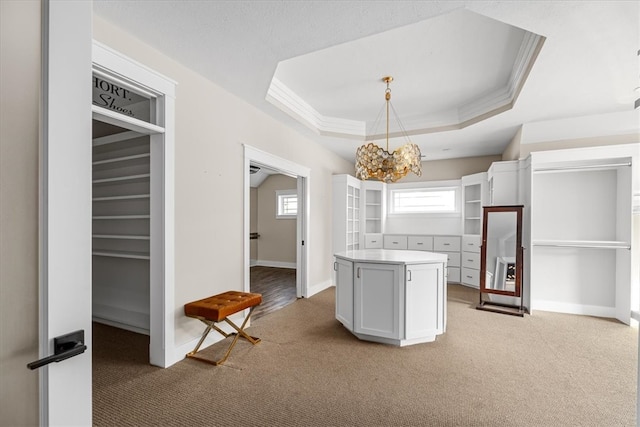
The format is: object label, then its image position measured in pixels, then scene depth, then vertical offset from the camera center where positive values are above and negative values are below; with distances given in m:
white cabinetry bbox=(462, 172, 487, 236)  5.92 +0.18
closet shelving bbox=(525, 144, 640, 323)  3.75 -0.22
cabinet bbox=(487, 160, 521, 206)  4.54 +0.48
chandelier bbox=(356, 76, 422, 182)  3.26 +0.57
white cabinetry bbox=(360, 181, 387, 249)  6.55 +0.06
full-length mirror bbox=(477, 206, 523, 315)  4.28 -0.64
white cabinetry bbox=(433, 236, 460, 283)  6.10 -0.77
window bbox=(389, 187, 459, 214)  6.56 +0.29
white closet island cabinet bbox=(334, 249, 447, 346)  3.00 -0.88
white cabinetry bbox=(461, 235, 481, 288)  5.61 -0.92
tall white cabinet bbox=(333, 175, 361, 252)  5.80 +0.01
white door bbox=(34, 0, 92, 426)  0.80 +0.01
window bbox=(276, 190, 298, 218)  7.94 +0.24
